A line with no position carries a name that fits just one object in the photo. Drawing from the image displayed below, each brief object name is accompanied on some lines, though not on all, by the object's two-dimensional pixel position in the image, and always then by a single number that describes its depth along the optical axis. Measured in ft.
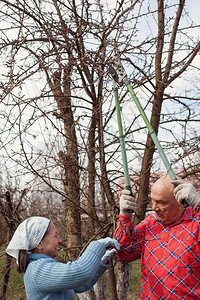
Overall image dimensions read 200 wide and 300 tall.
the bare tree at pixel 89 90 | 9.62
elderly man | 7.04
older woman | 5.68
